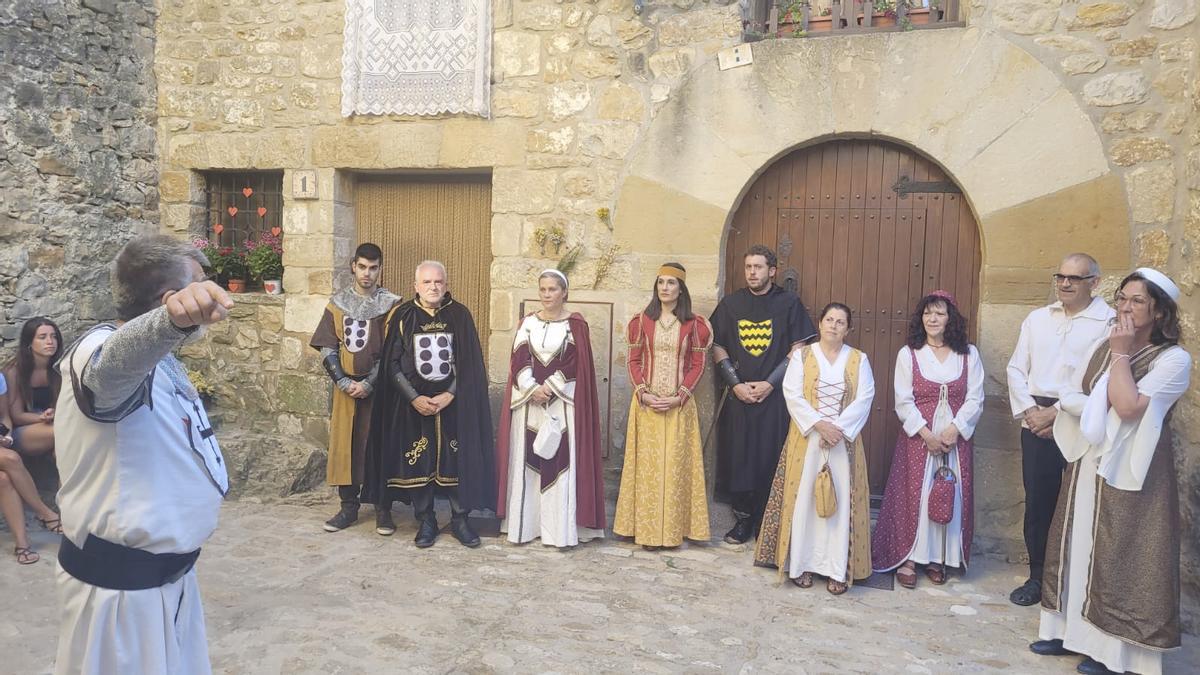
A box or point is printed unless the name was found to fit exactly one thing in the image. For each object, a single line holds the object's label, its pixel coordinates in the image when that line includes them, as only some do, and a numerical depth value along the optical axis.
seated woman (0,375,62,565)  4.25
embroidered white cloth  5.25
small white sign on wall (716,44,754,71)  4.78
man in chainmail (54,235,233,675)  1.82
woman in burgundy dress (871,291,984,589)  4.09
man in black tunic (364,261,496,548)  4.61
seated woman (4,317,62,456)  4.62
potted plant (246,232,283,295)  5.86
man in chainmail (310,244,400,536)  4.87
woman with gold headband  4.48
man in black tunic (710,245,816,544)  4.55
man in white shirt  3.87
